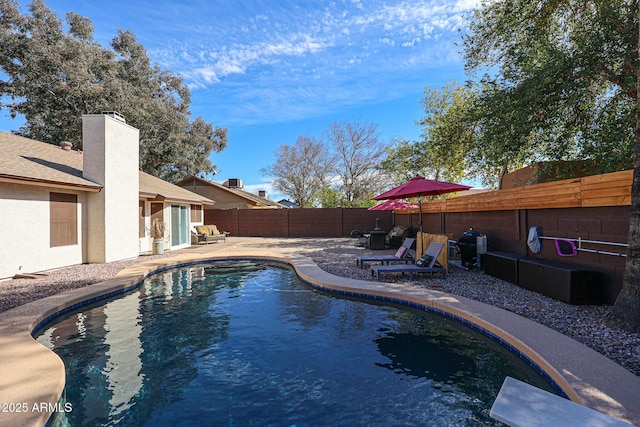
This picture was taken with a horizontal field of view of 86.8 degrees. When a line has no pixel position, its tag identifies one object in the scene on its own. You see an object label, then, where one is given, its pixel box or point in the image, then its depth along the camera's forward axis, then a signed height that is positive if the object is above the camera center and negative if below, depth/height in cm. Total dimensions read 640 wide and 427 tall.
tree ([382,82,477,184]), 1331 +369
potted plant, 1384 -44
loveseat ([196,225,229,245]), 1834 -60
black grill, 944 -83
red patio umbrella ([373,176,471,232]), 884 +84
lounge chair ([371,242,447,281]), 827 -118
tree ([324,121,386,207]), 3142 +590
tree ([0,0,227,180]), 1906 +875
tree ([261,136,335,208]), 3400 +543
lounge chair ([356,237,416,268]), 970 -111
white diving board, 196 -119
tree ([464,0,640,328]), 814 +366
